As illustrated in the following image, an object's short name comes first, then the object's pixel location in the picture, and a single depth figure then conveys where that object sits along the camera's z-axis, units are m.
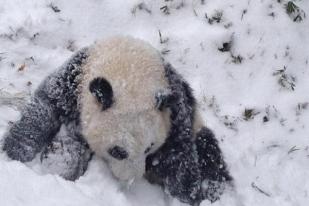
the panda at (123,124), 4.37
